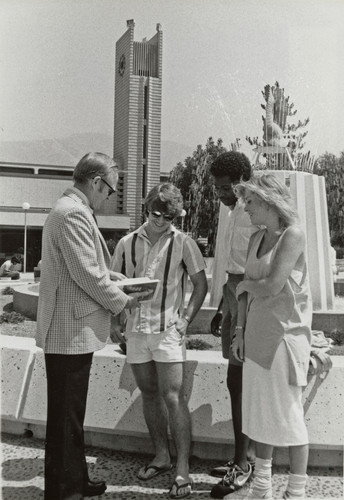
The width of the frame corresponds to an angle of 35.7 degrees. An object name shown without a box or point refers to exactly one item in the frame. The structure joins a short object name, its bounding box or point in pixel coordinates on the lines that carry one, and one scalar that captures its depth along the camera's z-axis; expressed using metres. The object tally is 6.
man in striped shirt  3.36
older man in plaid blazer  2.85
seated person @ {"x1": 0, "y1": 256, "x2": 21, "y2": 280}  21.53
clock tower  58.19
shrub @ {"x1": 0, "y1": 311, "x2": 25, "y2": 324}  8.52
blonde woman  2.83
